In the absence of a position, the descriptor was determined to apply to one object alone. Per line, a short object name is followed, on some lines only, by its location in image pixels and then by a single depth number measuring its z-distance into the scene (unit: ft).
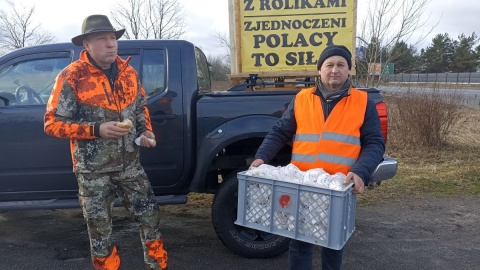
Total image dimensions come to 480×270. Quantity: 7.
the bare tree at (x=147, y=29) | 106.17
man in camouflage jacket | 8.74
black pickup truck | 11.62
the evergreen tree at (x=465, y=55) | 170.19
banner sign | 14.29
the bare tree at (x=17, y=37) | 102.52
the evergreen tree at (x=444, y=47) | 169.60
